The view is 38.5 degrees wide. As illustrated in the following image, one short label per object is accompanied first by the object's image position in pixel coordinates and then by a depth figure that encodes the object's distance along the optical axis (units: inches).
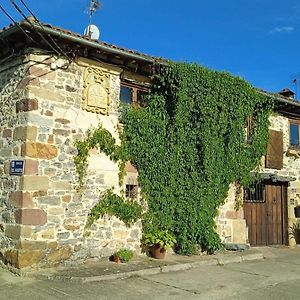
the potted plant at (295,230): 563.8
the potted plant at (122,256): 366.9
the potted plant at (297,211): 569.6
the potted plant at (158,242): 392.2
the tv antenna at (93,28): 436.5
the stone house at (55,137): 334.0
